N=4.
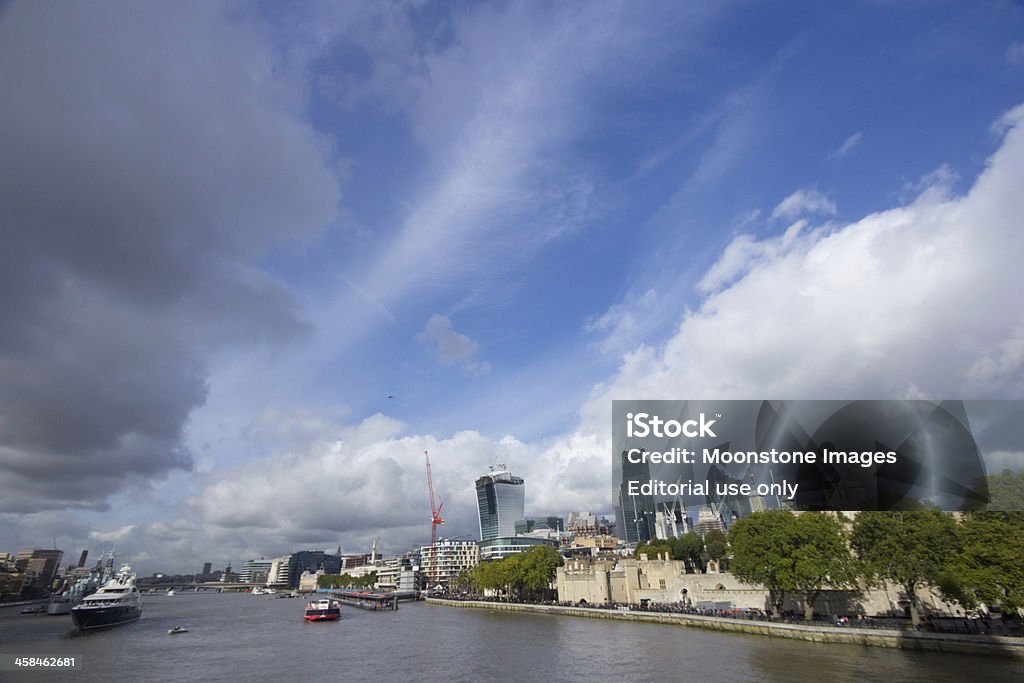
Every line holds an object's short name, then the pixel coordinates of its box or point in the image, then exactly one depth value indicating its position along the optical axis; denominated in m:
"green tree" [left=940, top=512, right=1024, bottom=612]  34.38
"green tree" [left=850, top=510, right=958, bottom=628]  39.91
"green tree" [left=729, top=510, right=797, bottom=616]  48.12
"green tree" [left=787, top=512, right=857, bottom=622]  45.22
